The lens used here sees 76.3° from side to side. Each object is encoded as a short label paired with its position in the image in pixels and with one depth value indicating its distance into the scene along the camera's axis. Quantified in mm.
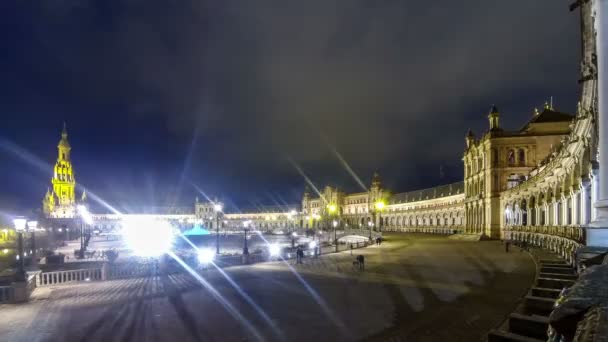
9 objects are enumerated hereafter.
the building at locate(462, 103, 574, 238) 55031
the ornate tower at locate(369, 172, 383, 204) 127062
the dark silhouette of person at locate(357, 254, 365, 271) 24516
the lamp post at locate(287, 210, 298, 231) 162525
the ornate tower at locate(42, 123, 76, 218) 111400
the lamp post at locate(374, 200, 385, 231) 119312
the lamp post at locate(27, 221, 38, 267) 20148
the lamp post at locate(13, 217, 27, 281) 16438
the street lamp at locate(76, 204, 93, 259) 38459
